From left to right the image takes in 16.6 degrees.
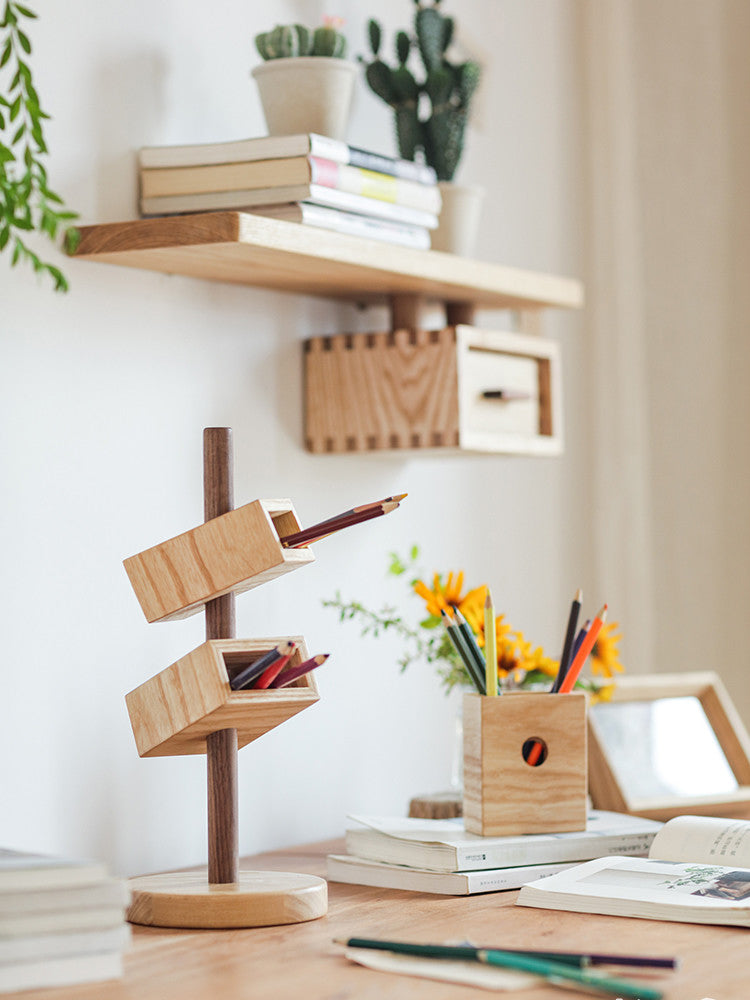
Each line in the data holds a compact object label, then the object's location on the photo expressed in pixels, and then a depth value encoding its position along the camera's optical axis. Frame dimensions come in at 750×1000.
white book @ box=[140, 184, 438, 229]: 1.93
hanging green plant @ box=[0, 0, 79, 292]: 1.78
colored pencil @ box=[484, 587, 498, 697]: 1.94
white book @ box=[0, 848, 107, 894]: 1.57
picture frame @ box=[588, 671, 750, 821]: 2.15
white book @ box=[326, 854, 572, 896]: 1.84
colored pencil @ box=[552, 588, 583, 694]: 1.97
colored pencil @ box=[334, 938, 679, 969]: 1.58
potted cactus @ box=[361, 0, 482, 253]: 2.17
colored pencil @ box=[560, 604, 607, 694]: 1.98
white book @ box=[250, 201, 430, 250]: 1.94
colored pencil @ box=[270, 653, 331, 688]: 1.77
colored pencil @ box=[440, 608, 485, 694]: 1.96
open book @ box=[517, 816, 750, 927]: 1.74
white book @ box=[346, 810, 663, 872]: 1.86
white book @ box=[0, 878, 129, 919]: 1.57
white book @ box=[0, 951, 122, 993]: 1.57
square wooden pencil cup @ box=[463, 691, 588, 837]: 1.92
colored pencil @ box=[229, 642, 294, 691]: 1.77
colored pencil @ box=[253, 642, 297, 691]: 1.77
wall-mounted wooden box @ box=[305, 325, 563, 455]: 2.11
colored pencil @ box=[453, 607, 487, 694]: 1.96
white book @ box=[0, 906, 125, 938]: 1.57
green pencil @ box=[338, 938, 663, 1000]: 1.54
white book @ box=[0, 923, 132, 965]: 1.57
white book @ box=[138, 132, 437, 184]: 1.92
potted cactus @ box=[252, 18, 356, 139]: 2.01
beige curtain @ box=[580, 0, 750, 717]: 2.54
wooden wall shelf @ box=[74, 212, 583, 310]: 1.89
